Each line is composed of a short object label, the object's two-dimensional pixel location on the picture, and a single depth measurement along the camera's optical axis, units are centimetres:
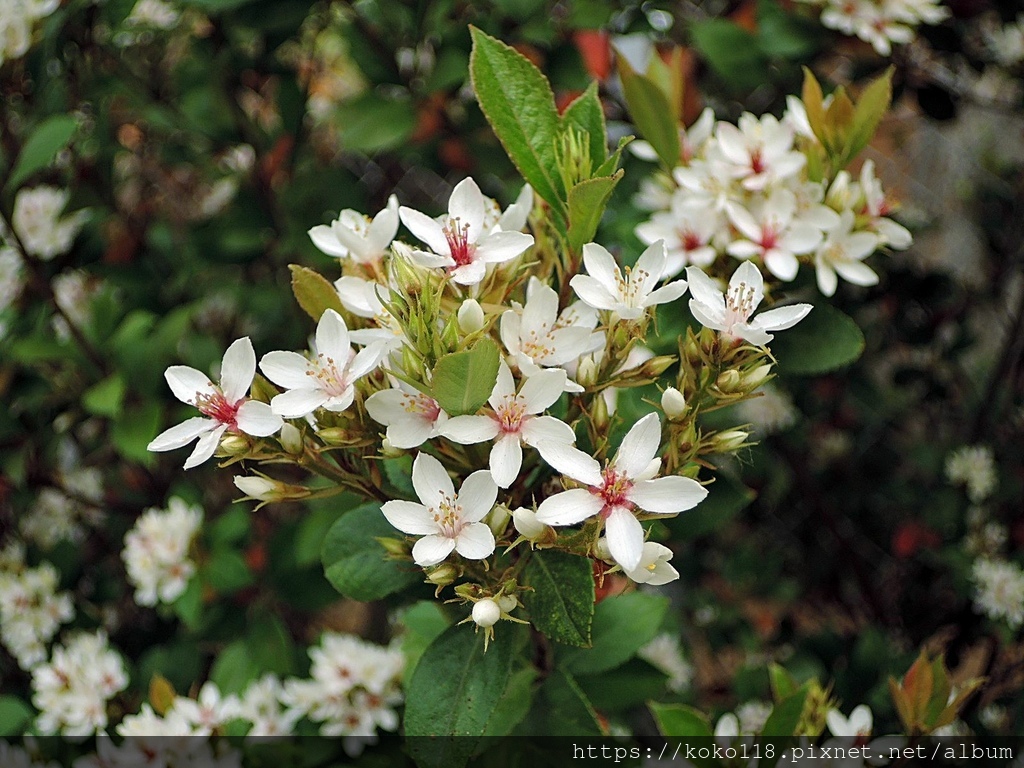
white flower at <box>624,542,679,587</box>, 18
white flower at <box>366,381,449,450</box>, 18
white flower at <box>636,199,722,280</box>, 23
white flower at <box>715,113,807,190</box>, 23
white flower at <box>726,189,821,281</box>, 22
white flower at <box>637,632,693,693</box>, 34
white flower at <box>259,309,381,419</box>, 18
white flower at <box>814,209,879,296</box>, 23
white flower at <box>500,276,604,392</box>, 19
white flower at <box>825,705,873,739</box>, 23
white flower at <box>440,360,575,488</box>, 18
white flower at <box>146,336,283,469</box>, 19
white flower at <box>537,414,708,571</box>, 18
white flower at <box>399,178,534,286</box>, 19
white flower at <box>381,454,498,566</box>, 18
